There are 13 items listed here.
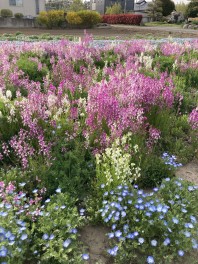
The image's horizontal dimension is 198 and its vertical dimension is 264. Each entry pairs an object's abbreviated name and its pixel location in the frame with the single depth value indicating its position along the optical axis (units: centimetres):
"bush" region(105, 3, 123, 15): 6544
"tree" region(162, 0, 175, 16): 7000
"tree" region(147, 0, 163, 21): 6806
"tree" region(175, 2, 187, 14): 8079
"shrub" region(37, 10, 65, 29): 3447
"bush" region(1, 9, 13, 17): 4222
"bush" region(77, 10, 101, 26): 3616
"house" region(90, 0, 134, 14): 8169
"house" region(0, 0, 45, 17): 4591
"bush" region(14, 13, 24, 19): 4328
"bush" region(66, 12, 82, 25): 3559
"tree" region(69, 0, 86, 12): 5719
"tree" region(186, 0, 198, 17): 6808
